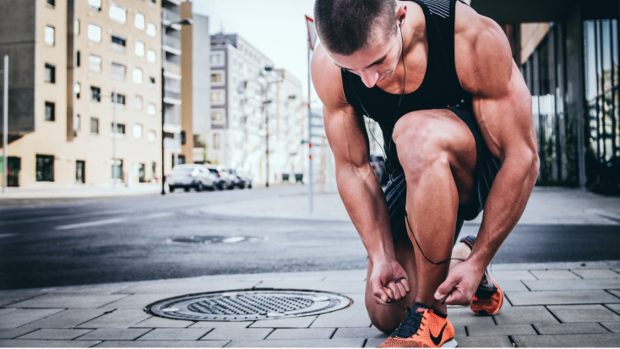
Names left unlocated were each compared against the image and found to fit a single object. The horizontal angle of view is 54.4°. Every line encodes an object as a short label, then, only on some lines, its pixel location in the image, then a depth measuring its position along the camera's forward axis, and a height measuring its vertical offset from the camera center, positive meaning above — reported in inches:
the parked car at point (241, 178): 1598.4 +3.2
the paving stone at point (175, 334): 96.2 -25.3
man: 78.2 +5.4
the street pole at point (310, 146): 462.3 +26.5
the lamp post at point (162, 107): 940.0 +134.0
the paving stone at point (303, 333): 94.0 -24.7
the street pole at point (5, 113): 485.4 +88.6
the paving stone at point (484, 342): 84.0 -23.5
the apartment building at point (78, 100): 330.3 +98.0
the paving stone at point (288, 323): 102.9 -25.1
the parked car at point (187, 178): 1183.2 +3.3
